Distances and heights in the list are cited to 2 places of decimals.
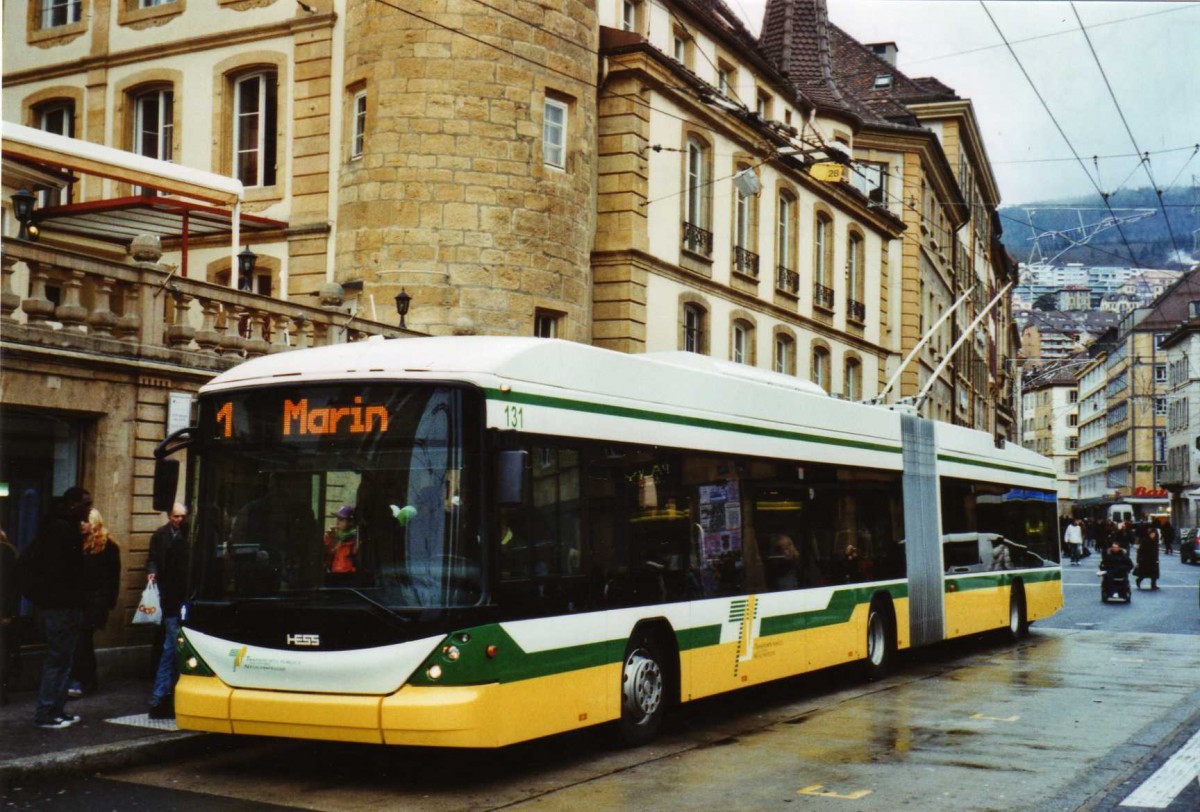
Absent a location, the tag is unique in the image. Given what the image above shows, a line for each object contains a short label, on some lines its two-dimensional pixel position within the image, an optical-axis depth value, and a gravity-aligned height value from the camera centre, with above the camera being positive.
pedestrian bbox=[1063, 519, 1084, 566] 51.94 +0.13
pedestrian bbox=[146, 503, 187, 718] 11.13 -0.43
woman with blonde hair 11.67 -0.42
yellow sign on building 25.03 +6.66
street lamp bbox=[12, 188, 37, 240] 18.08 +4.29
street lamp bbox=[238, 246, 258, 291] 19.14 +3.78
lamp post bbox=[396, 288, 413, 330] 19.70 +3.32
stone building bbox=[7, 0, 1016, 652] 22.19 +6.57
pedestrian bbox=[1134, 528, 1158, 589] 34.47 -0.40
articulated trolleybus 8.77 +0.01
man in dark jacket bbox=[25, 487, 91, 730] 10.30 -0.38
